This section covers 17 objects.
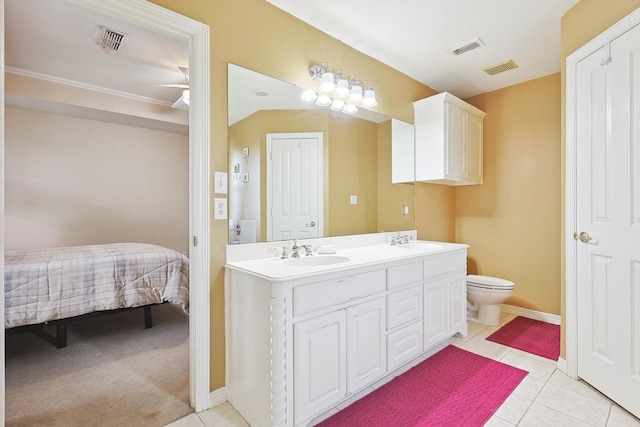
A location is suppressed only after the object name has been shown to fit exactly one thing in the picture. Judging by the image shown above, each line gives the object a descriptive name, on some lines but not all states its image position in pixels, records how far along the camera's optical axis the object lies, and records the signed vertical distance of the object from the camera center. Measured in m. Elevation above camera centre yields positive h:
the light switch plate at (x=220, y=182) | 1.75 +0.19
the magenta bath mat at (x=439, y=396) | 1.59 -1.10
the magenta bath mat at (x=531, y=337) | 2.41 -1.12
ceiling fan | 2.85 +1.32
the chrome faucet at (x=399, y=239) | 2.74 -0.25
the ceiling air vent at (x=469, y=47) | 2.46 +1.40
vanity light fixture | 2.21 +0.96
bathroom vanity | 1.40 -0.62
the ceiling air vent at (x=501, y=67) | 2.79 +1.39
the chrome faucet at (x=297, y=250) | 1.99 -0.25
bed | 2.21 -0.56
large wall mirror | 1.88 +0.36
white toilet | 2.83 -0.83
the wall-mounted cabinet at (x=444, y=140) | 2.88 +0.73
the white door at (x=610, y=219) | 1.62 -0.04
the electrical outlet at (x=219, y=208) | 1.75 +0.03
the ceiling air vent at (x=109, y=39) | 2.31 +1.41
